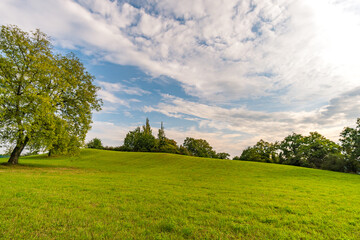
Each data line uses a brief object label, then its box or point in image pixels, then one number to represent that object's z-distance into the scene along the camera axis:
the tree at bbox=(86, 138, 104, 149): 101.12
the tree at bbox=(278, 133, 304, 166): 64.69
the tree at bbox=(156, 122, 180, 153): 85.07
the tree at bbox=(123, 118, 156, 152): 88.19
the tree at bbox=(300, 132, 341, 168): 57.26
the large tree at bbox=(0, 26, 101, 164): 21.20
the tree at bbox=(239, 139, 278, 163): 73.19
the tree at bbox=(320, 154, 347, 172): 42.79
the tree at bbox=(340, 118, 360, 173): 41.44
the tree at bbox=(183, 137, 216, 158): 101.97
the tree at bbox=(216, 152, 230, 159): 108.38
